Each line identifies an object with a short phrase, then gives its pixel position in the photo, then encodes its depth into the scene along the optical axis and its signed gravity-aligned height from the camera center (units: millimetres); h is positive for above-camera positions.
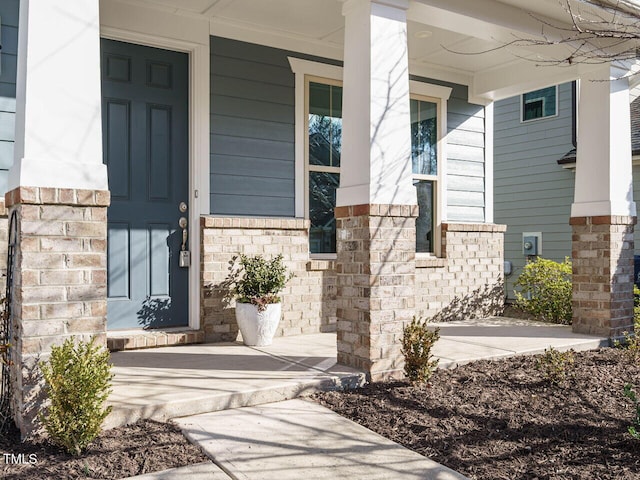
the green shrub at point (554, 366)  3959 -793
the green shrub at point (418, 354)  3816 -671
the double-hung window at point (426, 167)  6737 +1038
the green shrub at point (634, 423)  2748 -850
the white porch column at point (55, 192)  2852 +312
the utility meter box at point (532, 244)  10164 +180
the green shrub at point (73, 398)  2664 -685
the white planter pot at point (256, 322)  4859 -595
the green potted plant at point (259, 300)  4863 -399
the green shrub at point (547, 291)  7109 -481
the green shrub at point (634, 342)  4680 -779
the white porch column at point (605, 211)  5656 +432
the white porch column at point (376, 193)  3949 +434
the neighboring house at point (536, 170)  9898 +1524
